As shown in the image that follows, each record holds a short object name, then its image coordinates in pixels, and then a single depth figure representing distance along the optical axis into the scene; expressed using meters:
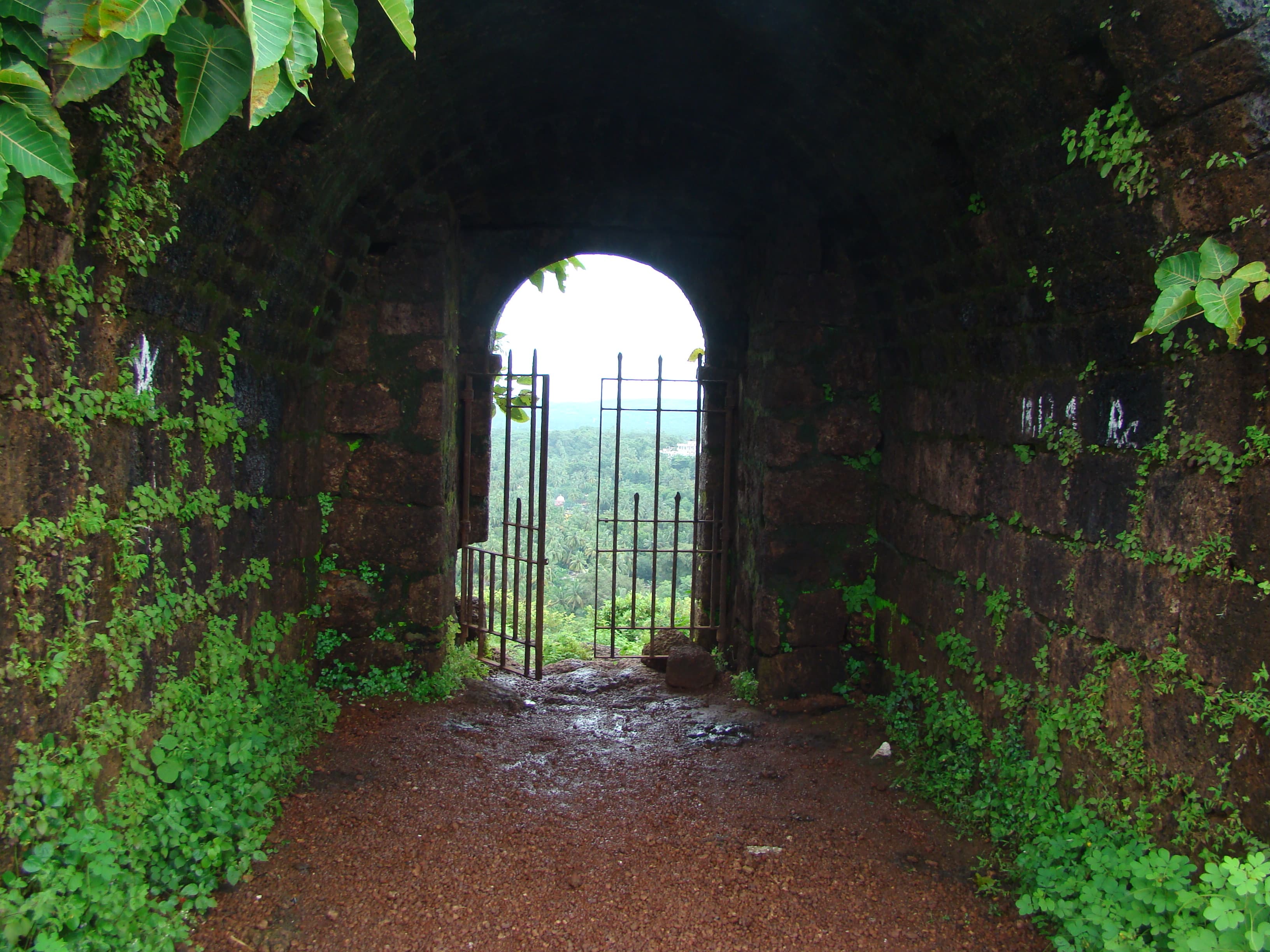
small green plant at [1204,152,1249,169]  2.15
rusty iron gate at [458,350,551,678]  5.21
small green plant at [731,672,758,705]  5.10
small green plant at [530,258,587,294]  7.12
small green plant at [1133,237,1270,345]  2.10
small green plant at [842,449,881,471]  5.02
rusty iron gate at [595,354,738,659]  5.71
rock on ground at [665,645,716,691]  5.60
